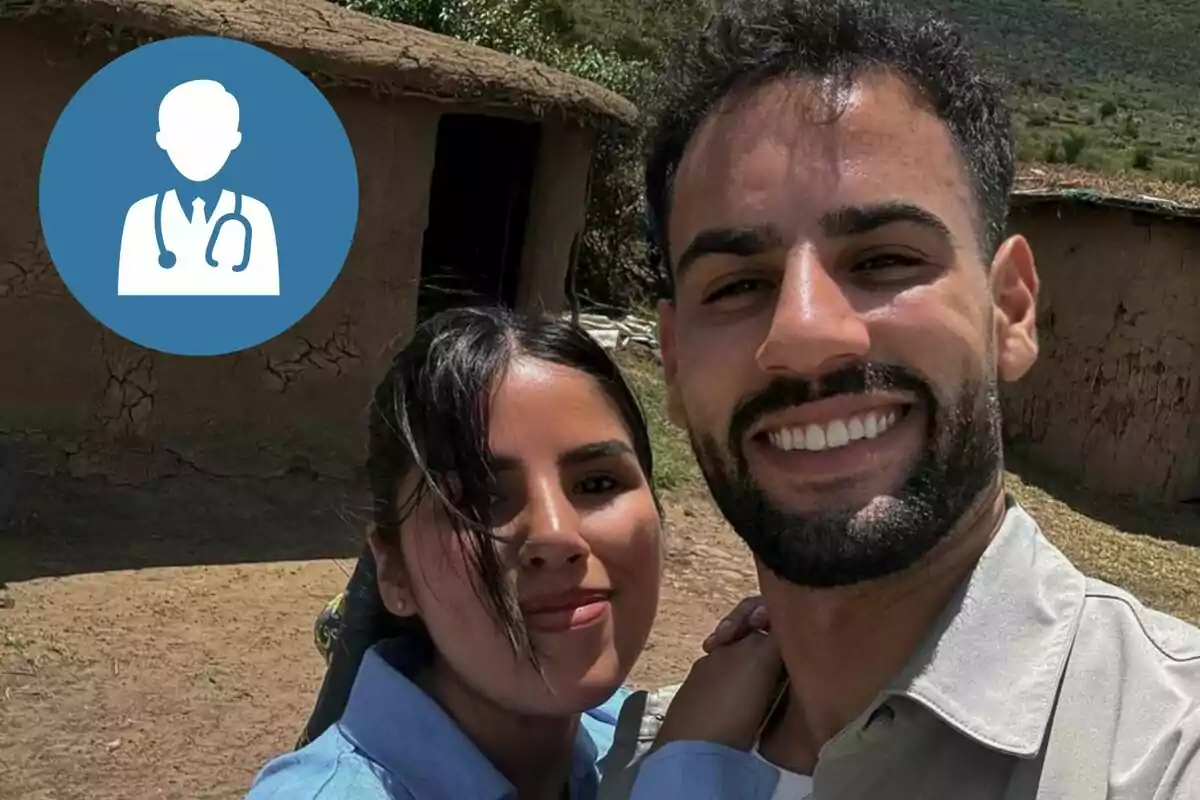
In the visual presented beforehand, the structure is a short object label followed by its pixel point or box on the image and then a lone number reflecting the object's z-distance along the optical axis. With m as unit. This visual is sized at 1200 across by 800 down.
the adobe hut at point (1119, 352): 8.49
